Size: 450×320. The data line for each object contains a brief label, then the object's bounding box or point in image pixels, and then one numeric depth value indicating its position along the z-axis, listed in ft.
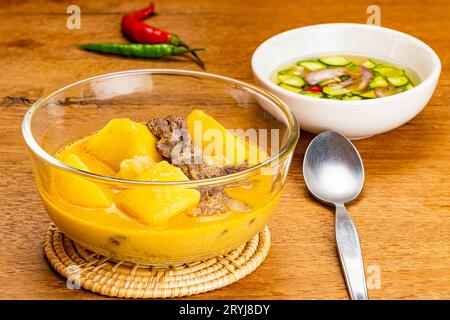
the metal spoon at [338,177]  5.13
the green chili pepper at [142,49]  8.46
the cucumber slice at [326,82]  7.09
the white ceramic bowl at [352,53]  6.28
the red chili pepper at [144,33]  8.77
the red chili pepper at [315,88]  6.99
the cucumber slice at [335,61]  7.55
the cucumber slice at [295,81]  7.10
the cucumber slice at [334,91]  6.92
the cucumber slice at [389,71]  7.30
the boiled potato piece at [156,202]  4.33
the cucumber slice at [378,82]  7.06
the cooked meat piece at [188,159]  4.46
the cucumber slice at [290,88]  6.97
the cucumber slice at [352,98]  6.85
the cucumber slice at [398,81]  7.09
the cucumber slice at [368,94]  6.91
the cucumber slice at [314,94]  6.82
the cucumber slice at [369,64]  7.51
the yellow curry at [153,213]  4.35
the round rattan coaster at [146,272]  4.60
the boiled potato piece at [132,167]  4.74
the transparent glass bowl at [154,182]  4.40
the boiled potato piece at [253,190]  4.52
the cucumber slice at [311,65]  7.48
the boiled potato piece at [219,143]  5.15
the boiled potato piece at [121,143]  5.01
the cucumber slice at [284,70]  7.41
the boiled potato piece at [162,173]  4.53
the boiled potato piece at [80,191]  4.46
